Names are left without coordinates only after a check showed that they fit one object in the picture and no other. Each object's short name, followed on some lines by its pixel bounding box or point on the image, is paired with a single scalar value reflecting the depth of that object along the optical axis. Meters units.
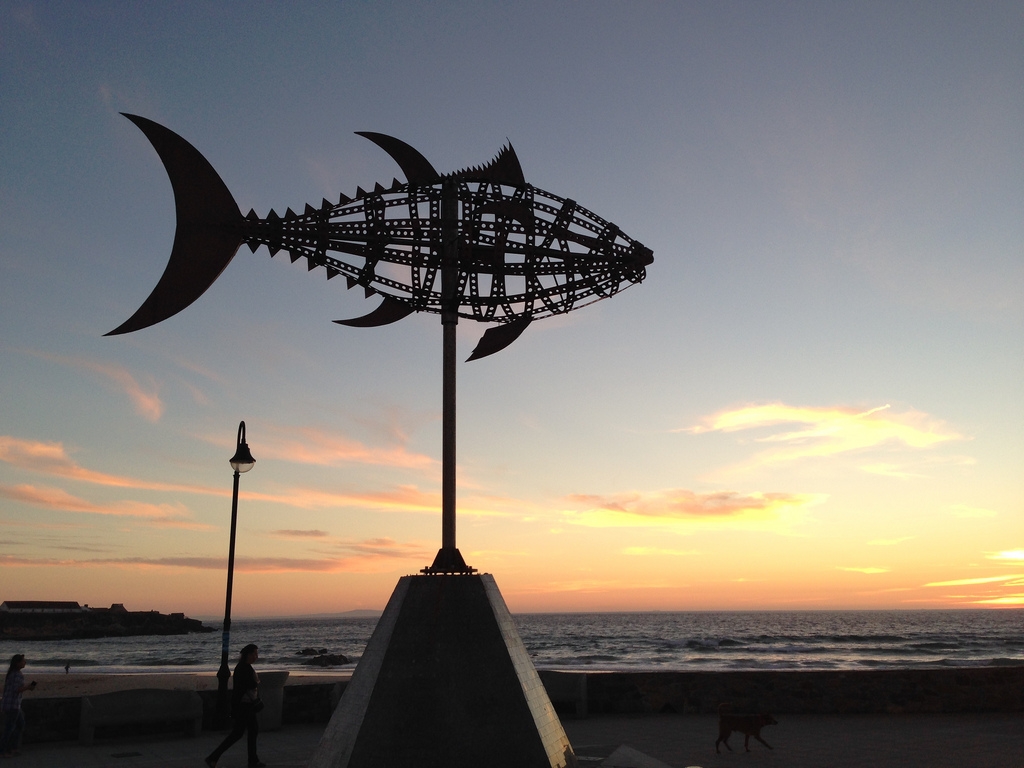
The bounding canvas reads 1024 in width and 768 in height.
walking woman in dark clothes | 9.27
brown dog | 10.85
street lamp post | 12.02
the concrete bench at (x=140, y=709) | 11.58
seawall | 13.26
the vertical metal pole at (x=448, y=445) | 8.31
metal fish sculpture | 8.21
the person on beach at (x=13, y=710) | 10.49
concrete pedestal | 6.88
